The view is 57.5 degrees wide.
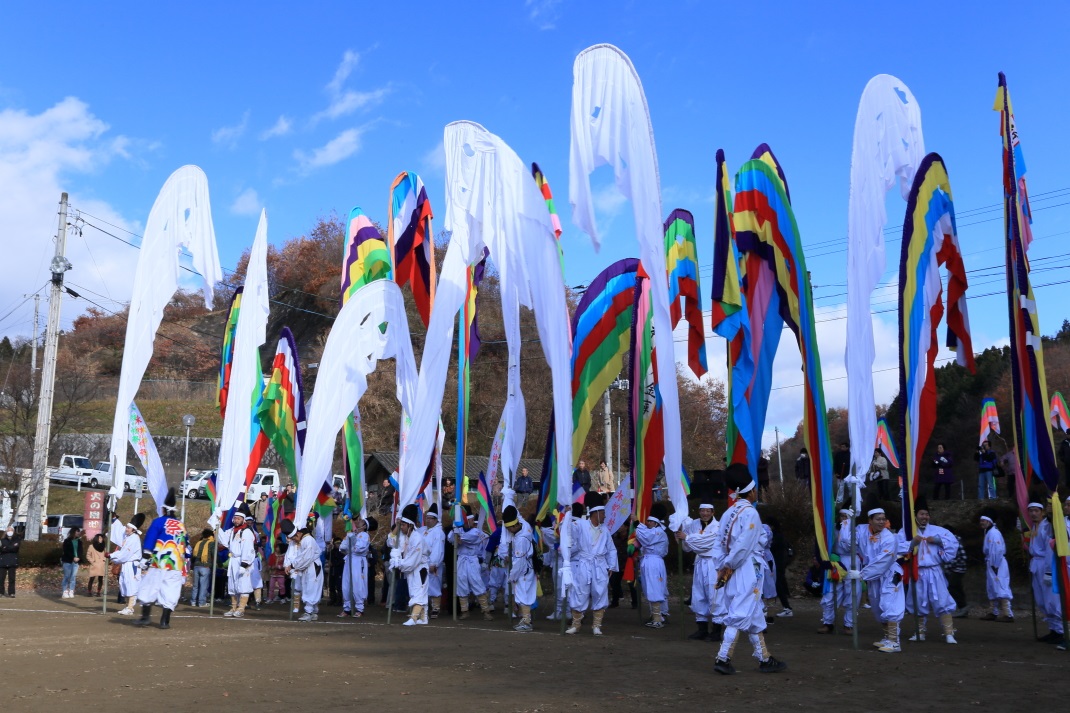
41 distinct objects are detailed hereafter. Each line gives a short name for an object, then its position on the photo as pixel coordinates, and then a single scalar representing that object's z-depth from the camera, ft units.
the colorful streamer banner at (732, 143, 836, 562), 39.73
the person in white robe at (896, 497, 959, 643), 38.96
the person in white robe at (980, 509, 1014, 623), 47.83
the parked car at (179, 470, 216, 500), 128.36
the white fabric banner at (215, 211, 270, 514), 51.06
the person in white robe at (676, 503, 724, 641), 39.42
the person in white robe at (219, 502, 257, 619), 52.03
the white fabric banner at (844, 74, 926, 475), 35.37
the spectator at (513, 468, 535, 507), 67.84
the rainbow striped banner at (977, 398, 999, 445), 71.54
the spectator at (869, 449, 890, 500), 70.64
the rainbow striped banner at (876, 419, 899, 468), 55.26
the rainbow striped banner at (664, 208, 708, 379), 51.08
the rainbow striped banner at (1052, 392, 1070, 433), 65.62
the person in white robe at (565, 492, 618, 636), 41.78
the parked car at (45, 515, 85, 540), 100.11
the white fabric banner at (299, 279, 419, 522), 47.29
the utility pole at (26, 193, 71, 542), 81.15
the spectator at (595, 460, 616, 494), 73.82
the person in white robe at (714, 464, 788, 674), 28.81
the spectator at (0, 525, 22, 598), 67.00
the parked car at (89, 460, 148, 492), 132.57
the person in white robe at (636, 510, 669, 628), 45.96
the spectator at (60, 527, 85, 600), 64.54
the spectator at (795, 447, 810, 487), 71.20
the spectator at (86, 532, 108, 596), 65.31
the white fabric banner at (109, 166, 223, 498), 51.08
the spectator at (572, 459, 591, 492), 65.25
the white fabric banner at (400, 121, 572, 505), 40.06
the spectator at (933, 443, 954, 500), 69.87
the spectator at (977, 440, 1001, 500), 68.85
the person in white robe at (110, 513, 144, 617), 48.62
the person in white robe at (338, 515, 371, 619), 53.36
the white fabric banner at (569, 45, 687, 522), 35.86
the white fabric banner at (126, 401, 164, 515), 48.96
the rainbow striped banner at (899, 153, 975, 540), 35.99
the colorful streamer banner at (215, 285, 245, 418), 62.57
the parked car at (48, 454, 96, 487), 132.98
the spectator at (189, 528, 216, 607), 56.44
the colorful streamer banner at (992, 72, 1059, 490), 34.32
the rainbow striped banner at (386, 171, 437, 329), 57.52
